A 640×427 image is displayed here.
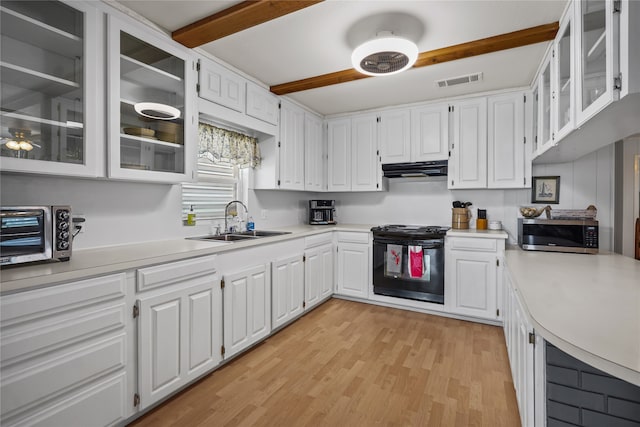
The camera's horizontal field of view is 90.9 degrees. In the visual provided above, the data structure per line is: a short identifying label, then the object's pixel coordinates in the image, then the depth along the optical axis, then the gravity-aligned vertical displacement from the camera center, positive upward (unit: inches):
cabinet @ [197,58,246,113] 96.1 +41.2
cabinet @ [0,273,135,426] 48.7 -25.0
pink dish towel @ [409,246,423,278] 127.8 -20.2
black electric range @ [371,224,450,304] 126.3 -21.1
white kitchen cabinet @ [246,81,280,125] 116.4 +41.9
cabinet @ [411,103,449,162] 139.1 +35.8
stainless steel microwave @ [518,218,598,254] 95.0 -7.1
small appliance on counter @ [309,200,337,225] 162.7 -0.3
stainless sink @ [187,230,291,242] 106.0 -8.8
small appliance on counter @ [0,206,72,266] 54.1 -4.3
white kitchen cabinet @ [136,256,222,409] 67.5 -27.1
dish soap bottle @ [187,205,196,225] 104.6 -2.0
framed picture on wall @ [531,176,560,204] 126.3 +9.5
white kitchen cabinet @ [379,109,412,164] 146.7 +36.1
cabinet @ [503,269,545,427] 47.3 -27.5
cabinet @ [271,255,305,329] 108.4 -28.6
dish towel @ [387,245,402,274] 131.9 -19.9
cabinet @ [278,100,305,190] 135.9 +29.0
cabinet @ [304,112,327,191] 152.6 +28.8
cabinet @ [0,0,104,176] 57.5 +24.6
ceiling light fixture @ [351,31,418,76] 79.7 +41.9
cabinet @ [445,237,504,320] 118.8 -24.4
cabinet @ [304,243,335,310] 128.0 -27.0
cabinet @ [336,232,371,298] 142.0 -24.1
